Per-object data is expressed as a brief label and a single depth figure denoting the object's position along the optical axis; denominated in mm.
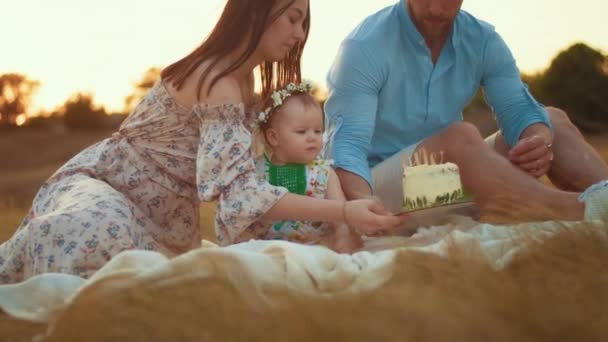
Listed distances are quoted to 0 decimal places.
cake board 3043
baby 2914
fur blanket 1619
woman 2607
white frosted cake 2857
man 3104
